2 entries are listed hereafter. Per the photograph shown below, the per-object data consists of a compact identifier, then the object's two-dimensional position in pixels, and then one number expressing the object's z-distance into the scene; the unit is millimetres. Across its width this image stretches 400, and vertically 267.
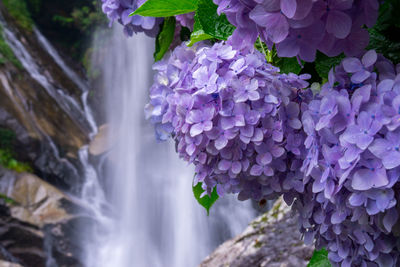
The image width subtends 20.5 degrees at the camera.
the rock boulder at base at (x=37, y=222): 5666
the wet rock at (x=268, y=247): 2509
